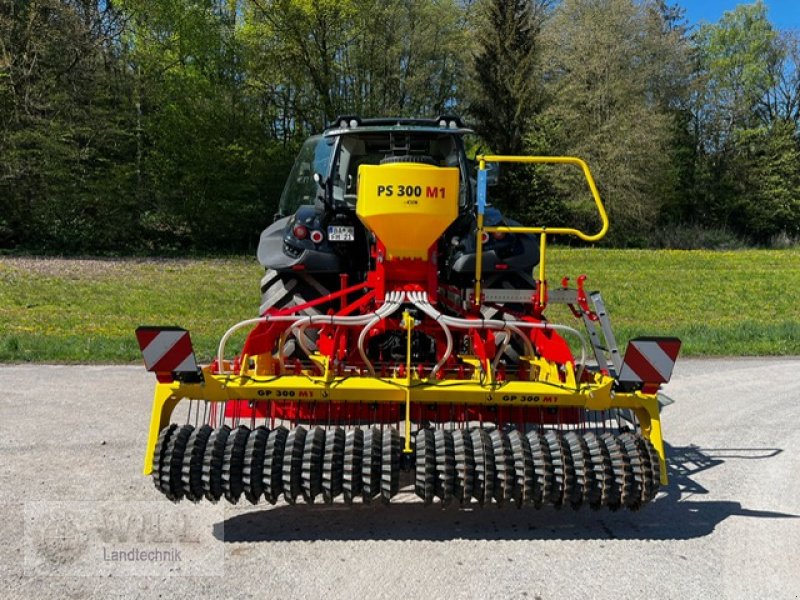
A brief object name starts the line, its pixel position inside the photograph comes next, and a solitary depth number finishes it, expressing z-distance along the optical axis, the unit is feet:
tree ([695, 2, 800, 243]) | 112.37
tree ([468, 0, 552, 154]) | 97.81
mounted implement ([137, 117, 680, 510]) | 10.78
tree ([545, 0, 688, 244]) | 94.48
